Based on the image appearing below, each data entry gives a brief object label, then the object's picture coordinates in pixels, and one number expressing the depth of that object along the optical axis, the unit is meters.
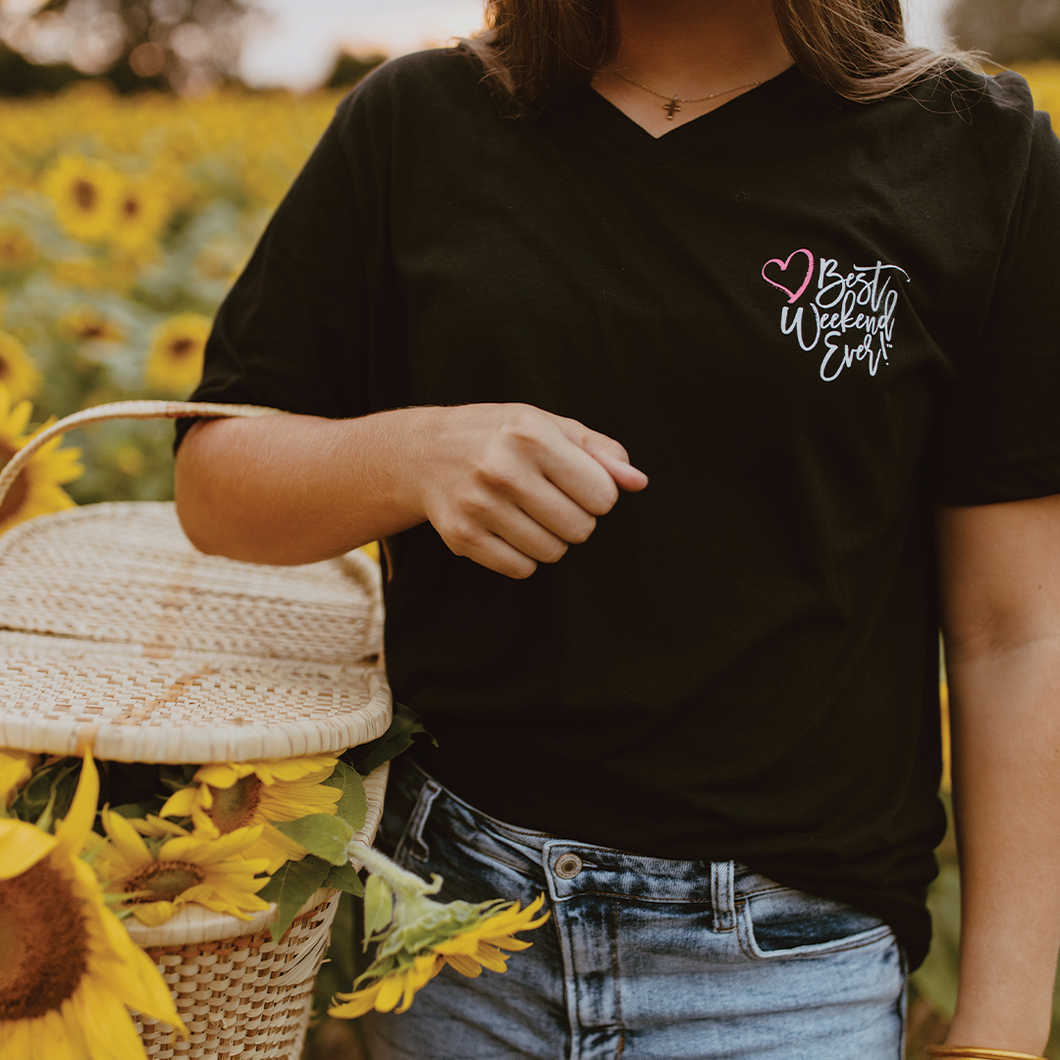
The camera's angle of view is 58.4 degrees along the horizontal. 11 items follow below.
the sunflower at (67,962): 0.62
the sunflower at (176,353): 2.27
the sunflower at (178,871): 0.68
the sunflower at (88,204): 2.84
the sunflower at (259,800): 0.71
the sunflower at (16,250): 2.85
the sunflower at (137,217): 2.90
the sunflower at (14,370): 2.04
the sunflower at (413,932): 0.69
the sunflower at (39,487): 1.47
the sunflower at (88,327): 2.46
